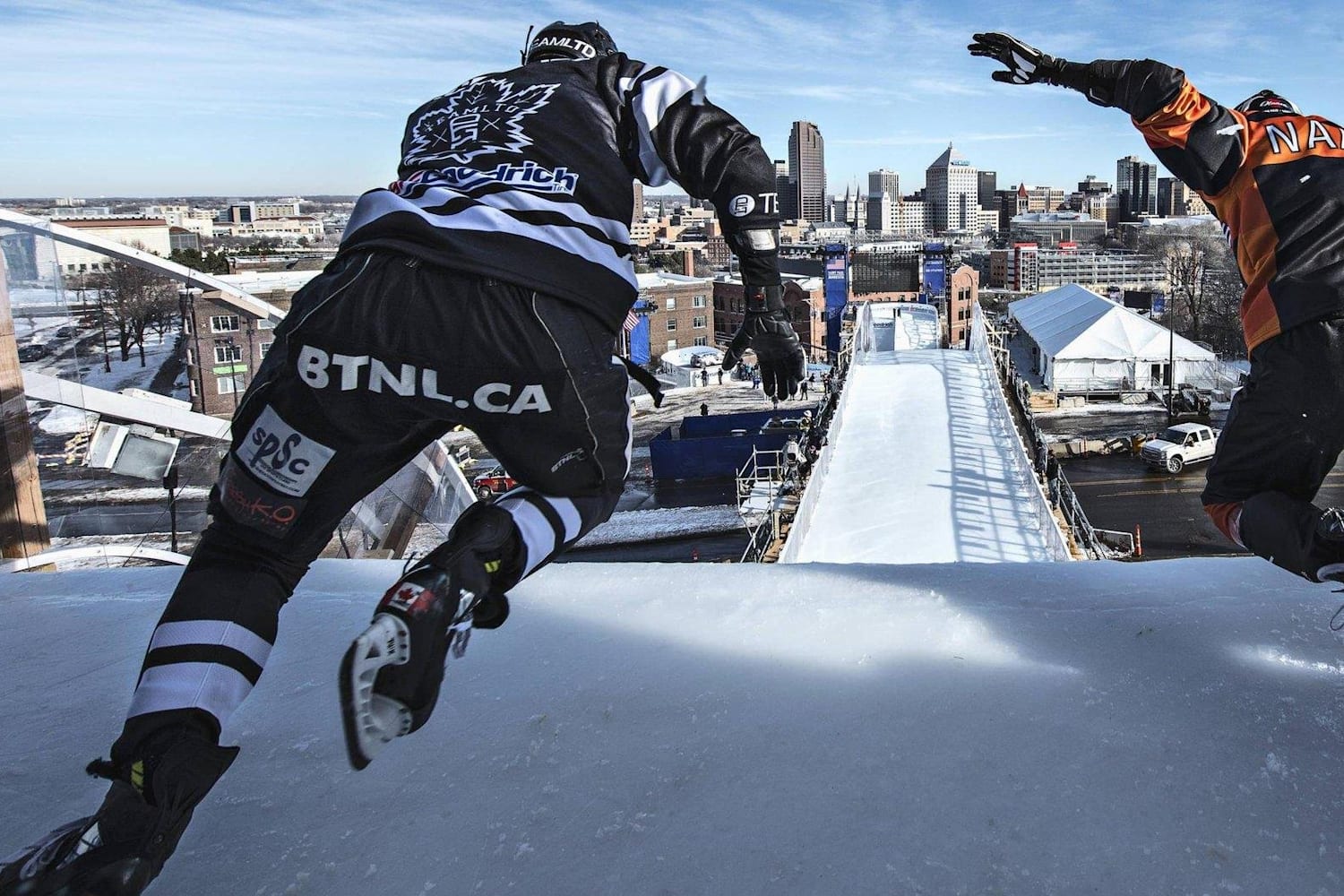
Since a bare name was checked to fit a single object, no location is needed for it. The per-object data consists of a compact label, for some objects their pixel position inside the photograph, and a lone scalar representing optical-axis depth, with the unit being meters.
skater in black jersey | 1.00
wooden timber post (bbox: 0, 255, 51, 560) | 3.71
